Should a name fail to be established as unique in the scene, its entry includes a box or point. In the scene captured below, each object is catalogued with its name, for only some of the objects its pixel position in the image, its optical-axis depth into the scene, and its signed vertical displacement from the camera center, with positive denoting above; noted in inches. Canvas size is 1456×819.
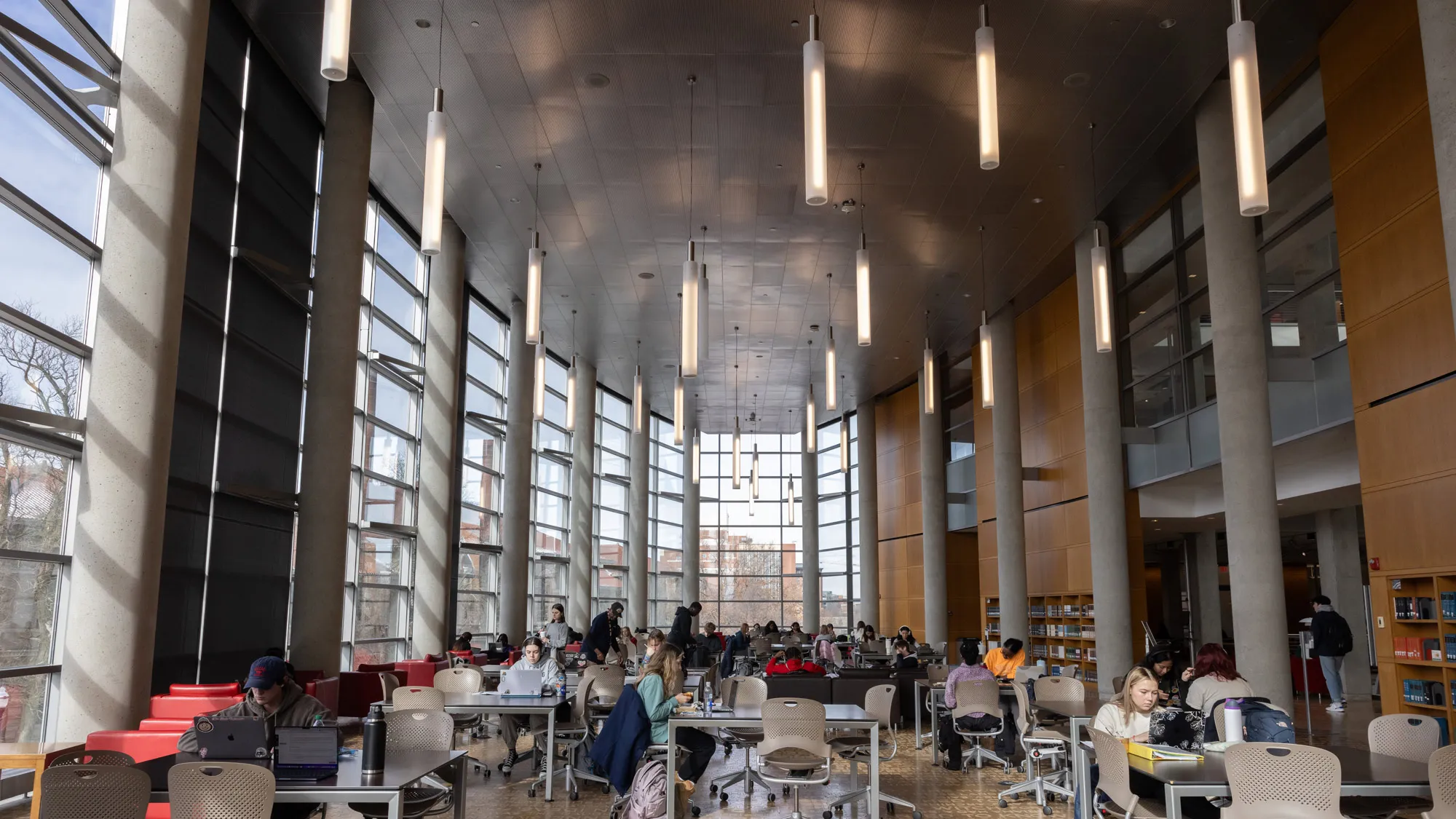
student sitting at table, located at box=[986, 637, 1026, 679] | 405.4 -29.2
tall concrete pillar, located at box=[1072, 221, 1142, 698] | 553.6 +43.5
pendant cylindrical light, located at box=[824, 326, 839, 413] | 550.6 +110.7
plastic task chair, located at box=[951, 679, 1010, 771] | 348.5 -37.8
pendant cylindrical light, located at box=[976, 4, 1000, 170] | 244.8 +120.4
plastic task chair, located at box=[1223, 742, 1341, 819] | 171.5 -32.5
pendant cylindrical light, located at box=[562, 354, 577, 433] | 616.4 +112.5
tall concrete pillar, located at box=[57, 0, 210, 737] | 269.3 +52.8
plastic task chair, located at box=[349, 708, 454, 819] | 220.8 -33.2
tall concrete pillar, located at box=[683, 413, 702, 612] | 1125.7 +60.5
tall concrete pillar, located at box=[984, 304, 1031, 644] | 700.7 +70.9
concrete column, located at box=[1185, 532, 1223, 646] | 762.2 -1.5
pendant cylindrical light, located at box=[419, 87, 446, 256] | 277.9 +110.8
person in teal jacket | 267.6 -30.4
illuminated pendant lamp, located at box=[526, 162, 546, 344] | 399.5 +113.9
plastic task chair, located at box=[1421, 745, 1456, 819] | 168.6 -31.6
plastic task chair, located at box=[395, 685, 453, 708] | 298.7 -33.1
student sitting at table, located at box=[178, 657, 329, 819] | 200.2 -24.1
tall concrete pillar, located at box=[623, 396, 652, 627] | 1037.8 +57.0
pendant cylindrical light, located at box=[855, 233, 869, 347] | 384.8 +109.3
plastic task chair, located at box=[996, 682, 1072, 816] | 300.2 -55.9
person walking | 516.1 -24.1
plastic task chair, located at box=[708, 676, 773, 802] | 310.0 -45.2
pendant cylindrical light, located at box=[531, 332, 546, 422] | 564.0 +106.8
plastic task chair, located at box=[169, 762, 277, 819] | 158.9 -31.8
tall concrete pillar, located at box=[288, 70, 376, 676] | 417.4 +70.6
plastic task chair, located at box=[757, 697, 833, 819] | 261.0 -37.9
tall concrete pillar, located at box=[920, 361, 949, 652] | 907.4 +53.7
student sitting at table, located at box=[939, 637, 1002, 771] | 356.8 -45.7
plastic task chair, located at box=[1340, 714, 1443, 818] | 209.2 -30.7
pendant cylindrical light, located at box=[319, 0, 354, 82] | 217.8 +115.8
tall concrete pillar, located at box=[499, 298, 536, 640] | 711.7 +61.9
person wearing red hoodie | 448.5 -35.5
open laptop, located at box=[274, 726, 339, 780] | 179.5 -29.4
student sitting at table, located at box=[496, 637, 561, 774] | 343.9 -31.7
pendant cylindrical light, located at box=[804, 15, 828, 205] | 248.1 +110.4
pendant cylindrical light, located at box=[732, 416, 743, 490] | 840.9 +101.3
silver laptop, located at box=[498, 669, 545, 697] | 324.5 -30.9
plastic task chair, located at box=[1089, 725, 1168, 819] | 193.0 -37.2
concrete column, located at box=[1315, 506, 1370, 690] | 610.9 +5.6
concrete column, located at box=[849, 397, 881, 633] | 1066.1 +62.9
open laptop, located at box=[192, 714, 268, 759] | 181.6 -27.4
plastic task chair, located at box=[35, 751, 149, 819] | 154.7 -31.5
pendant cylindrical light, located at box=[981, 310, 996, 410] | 512.7 +107.7
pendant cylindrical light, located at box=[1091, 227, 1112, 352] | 406.0 +114.0
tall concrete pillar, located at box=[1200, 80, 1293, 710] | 396.5 +57.8
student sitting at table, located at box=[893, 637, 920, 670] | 488.7 -35.3
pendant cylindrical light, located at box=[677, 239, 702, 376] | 352.5 +93.4
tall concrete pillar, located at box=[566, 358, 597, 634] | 906.1 +60.1
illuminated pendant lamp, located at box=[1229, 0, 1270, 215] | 222.4 +99.7
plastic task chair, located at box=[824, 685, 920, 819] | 301.4 -45.1
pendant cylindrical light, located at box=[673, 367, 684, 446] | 641.0 +104.4
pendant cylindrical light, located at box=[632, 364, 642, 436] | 696.4 +125.7
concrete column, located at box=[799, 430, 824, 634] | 1131.9 +43.3
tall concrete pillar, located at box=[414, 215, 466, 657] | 576.7 +61.3
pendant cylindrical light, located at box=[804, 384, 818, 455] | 762.2 +115.3
